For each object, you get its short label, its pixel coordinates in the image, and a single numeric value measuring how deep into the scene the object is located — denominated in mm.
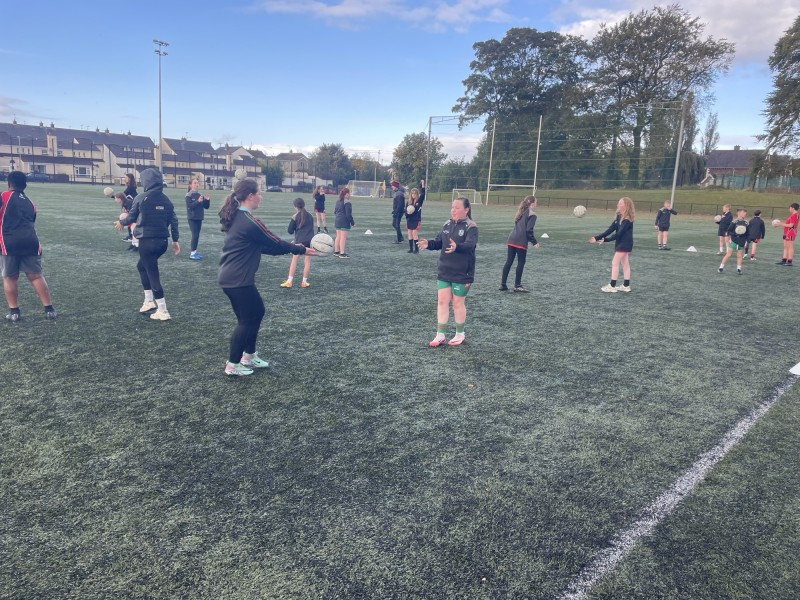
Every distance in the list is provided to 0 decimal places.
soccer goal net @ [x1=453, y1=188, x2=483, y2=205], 56875
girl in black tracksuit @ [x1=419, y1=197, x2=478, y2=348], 6734
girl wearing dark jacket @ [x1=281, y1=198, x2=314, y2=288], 10250
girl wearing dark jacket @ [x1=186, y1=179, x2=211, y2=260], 13547
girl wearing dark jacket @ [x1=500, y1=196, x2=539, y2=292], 10719
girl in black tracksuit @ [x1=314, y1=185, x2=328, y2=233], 20328
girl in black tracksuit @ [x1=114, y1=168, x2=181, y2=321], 7727
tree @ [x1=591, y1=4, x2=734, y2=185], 62625
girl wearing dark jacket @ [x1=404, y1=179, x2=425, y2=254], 15672
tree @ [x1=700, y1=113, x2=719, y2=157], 99188
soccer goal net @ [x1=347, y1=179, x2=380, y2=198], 78250
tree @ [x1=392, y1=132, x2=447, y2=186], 92938
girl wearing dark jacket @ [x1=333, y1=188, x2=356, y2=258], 14359
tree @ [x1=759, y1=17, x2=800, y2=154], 54000
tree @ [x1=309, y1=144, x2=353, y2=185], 117250
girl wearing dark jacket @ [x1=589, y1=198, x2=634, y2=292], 10797
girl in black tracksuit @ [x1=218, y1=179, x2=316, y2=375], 5551
